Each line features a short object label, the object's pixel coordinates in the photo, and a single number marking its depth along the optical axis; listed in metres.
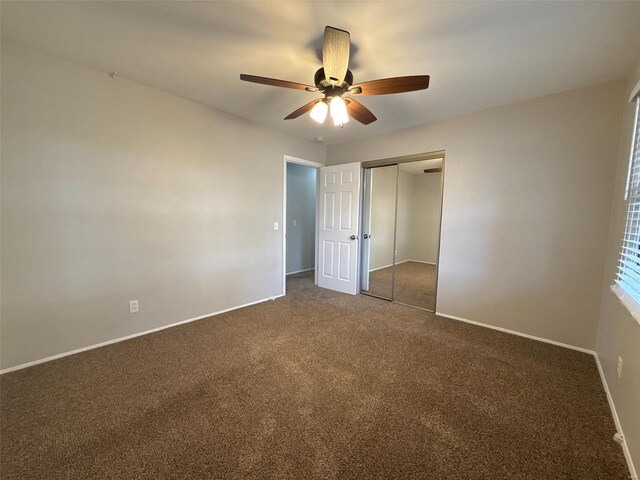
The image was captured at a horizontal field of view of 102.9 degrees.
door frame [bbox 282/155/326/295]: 3.88
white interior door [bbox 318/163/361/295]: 4.04
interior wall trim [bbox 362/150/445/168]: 3.27
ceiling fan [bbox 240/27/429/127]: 1.51
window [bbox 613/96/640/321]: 1.62
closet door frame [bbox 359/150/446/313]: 3.26
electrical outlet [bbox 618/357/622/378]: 1.62
